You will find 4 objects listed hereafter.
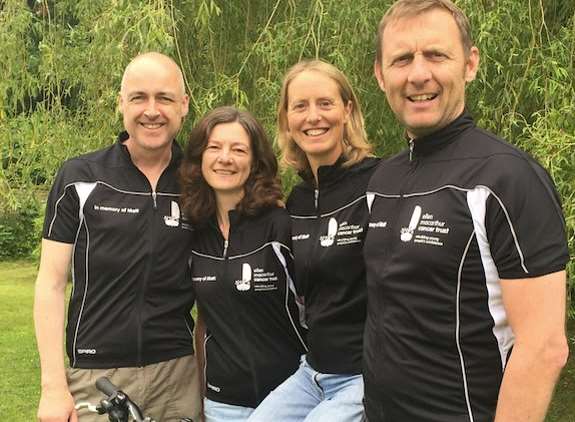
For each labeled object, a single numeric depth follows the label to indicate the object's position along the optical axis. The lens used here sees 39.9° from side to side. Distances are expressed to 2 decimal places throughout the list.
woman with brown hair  2.92
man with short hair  1.89
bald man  2.93
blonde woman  2.71
